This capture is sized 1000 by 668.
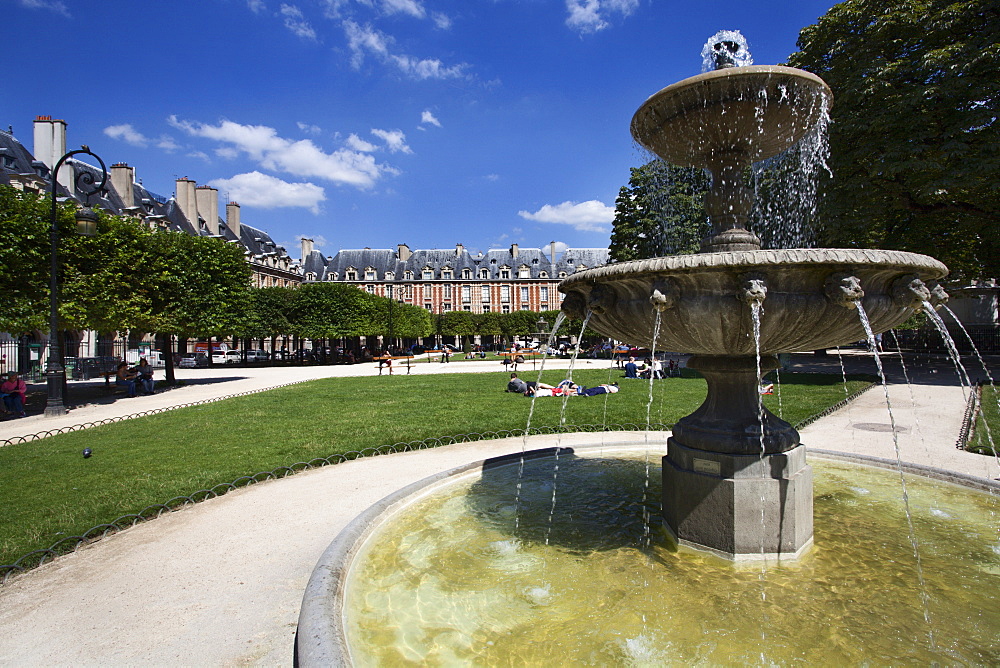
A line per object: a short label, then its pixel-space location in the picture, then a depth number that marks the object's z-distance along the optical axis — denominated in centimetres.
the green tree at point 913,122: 1481
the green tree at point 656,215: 2497
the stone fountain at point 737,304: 318
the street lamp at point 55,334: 1310
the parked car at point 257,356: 4259
